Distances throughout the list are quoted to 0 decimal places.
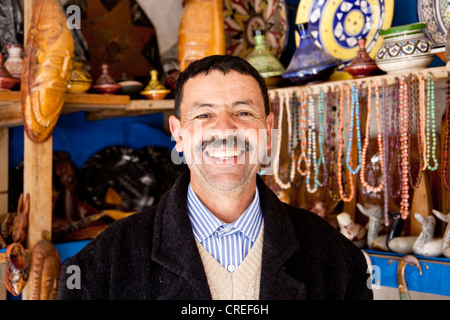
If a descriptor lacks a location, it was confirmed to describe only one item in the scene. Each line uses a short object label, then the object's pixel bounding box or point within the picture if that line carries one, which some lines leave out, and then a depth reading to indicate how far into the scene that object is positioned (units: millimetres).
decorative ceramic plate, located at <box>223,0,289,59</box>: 2289
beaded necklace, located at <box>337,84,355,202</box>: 1739
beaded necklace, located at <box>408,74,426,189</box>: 1565
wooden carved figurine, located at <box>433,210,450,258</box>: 1569
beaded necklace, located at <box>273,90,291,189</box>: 1908
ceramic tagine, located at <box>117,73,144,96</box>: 2158
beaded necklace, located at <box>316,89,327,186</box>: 1806
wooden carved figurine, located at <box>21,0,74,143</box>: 1733
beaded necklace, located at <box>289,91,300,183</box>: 1922
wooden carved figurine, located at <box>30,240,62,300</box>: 1766
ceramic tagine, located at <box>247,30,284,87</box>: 1982
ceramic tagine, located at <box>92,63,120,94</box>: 2061
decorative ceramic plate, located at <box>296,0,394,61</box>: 1941
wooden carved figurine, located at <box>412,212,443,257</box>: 1593
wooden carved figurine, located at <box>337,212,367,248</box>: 1799
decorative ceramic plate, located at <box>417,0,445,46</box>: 1716
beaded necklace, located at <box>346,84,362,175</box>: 1720
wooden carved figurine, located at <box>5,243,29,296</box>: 1734
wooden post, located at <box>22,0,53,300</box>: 1831
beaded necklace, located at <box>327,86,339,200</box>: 1793
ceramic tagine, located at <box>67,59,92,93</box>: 1948
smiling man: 1000
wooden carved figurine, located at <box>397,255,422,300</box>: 1597
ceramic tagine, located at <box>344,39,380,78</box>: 1714
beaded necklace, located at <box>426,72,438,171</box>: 1551
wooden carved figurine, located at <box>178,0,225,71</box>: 2074
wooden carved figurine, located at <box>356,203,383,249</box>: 1789
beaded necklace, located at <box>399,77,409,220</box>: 1600
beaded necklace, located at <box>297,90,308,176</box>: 1840
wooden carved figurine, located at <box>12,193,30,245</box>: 1813
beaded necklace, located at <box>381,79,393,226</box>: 1669
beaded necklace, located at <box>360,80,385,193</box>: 1671
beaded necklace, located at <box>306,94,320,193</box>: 1840
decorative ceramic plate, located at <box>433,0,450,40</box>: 1686
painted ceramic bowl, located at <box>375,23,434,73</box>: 1587
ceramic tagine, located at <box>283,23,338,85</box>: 1814
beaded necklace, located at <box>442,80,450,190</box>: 1475
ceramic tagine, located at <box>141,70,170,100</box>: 2170
